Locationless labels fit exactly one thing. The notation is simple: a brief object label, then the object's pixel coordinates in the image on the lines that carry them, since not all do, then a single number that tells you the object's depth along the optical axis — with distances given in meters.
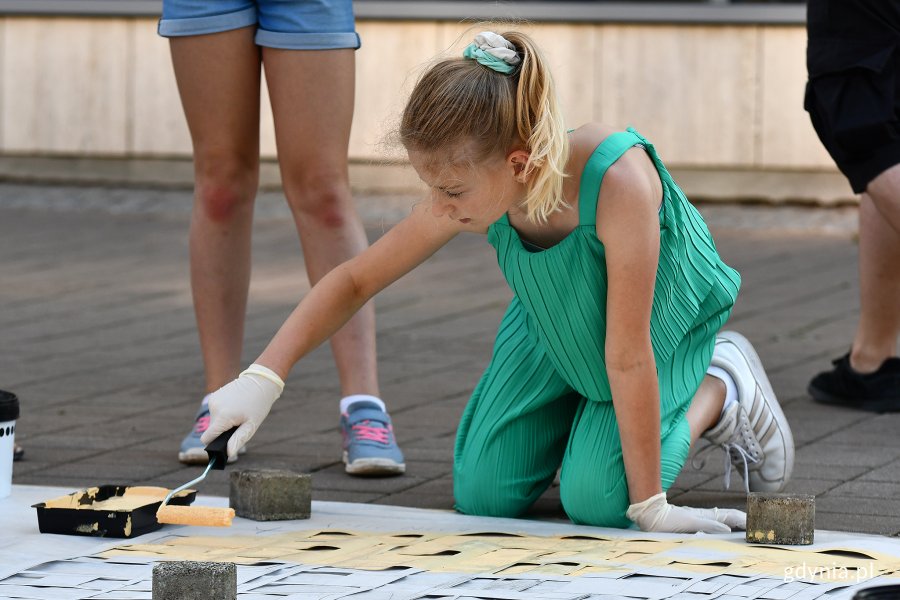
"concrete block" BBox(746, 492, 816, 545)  5.40
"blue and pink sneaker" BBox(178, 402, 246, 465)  6.90
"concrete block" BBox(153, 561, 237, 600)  4.35
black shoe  8.25
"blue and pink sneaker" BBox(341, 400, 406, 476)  6.77
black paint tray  5.53
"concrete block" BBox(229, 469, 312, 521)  5.87
